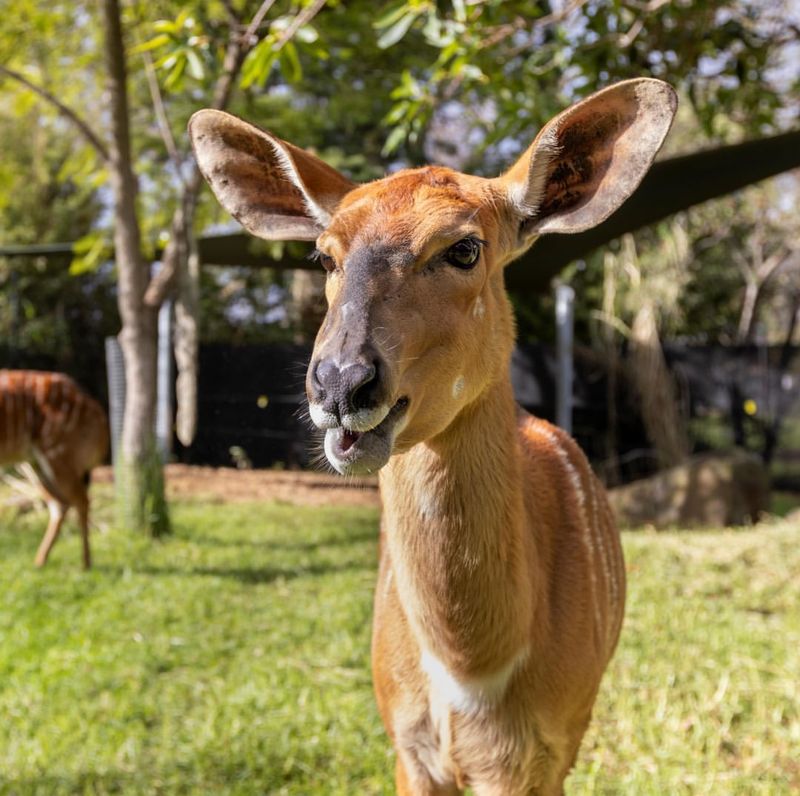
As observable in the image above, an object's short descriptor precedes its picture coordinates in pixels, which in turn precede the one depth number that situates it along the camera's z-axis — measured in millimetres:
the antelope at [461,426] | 1777
